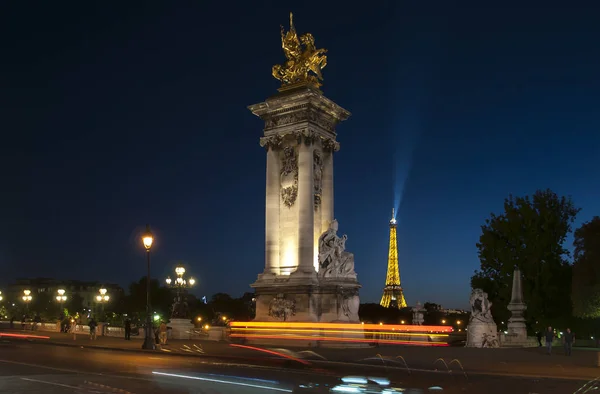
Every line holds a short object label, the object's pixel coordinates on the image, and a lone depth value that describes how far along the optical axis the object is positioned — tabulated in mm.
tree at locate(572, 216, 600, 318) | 46688
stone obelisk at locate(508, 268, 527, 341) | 44219
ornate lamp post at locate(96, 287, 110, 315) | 54594
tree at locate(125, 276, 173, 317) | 131875
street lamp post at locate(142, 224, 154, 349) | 33188
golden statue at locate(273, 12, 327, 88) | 42406
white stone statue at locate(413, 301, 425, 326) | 55559
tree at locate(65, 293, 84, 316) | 173250
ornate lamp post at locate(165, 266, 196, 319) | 44406
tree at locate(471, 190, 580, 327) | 56188
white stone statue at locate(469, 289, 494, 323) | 38575
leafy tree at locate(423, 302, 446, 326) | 115075
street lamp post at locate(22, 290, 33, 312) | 65625
